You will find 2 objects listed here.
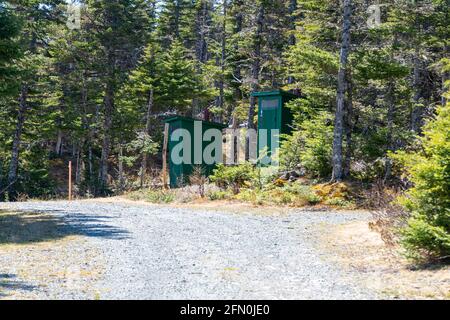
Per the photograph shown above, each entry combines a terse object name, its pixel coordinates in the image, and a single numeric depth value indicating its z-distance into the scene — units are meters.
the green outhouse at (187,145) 25.42
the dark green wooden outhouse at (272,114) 22.48
